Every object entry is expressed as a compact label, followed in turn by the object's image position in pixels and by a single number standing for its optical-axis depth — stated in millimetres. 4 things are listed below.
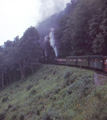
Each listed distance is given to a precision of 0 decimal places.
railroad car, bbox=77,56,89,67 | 19231
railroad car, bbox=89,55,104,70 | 15278
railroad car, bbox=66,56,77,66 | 23503
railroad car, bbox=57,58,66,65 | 30667
